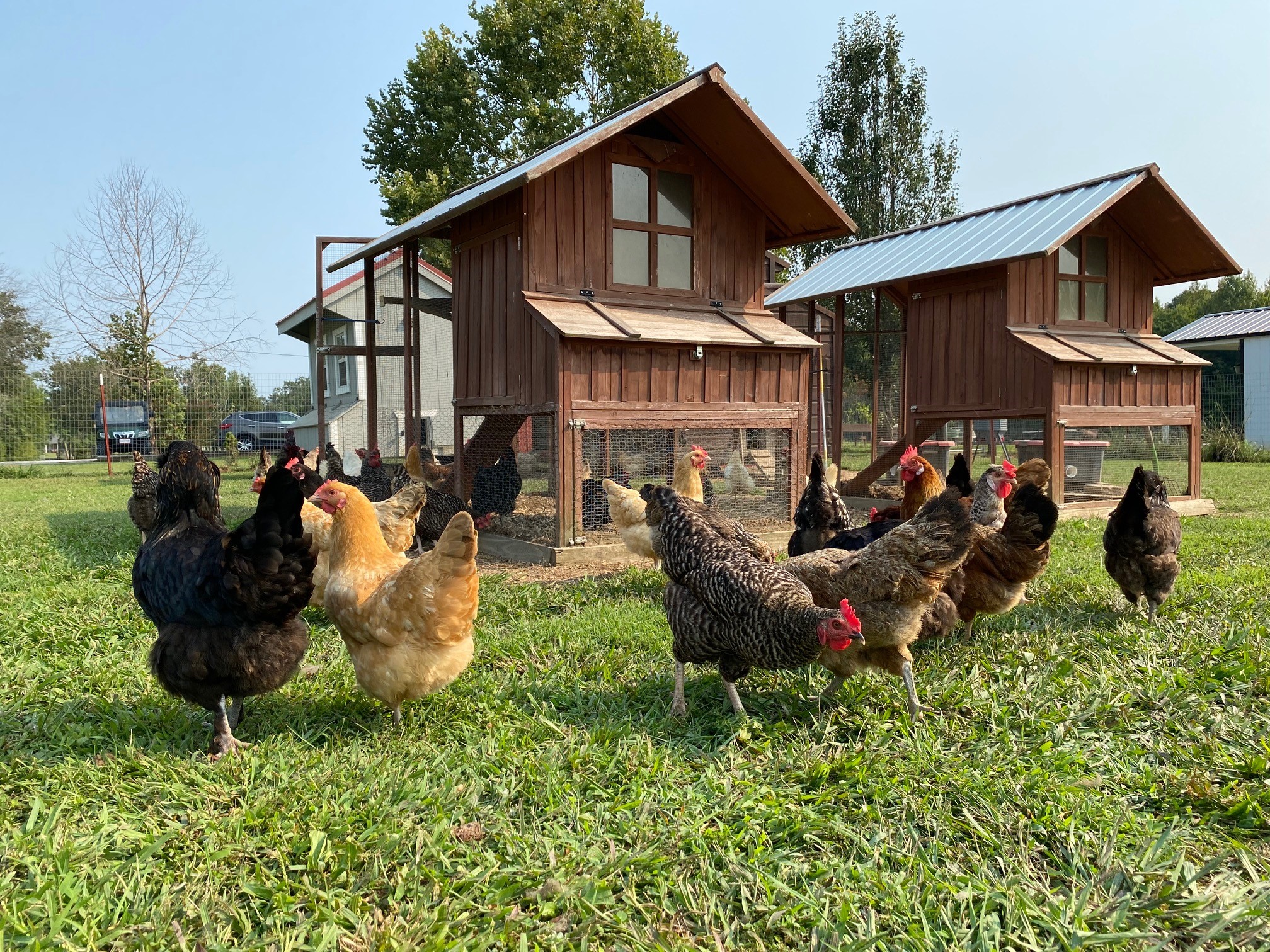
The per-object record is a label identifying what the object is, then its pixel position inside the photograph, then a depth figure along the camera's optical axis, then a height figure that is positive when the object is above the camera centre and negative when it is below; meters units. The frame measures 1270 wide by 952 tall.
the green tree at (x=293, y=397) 21.67 +1.50
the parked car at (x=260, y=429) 22.23 +0.62
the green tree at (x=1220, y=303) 46.97 +8.69
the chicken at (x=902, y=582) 3.73 -0.67
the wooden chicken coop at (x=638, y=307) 7.79 +1.57
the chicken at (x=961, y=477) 5.04 -0.21
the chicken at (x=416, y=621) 3.44 -0.78
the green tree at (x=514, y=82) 26.19 +12.75
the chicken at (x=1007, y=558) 4.67 -0.68
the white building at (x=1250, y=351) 25.25 +3.08
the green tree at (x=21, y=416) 20.20 +0.92
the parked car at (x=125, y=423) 19.59 +0.69
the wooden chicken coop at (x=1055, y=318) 10.20 +1.84
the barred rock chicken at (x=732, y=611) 3.44 -0.75
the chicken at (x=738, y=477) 8.98 -0.36
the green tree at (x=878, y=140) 27.47 +11.03
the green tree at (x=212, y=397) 19.36 +1.36
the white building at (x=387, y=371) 20.97 +2.17
